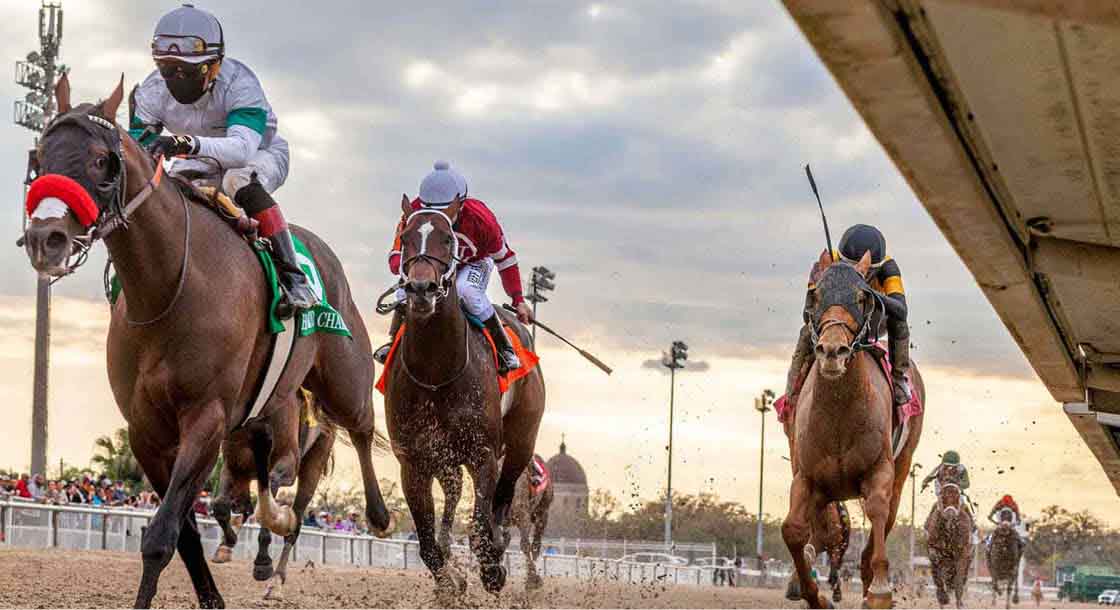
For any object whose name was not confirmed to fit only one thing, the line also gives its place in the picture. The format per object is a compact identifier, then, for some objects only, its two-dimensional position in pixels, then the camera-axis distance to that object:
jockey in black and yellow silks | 10.47
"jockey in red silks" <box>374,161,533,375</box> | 10.66
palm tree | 50.06
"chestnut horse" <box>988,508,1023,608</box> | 25.86
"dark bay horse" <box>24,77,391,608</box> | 6.30
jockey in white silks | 7.93
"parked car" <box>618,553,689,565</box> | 45.79
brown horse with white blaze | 10.30
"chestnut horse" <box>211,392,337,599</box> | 10.16
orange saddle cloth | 10.75
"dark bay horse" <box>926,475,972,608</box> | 20.06
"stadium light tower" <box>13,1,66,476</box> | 33.94
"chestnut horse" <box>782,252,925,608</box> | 9.36
